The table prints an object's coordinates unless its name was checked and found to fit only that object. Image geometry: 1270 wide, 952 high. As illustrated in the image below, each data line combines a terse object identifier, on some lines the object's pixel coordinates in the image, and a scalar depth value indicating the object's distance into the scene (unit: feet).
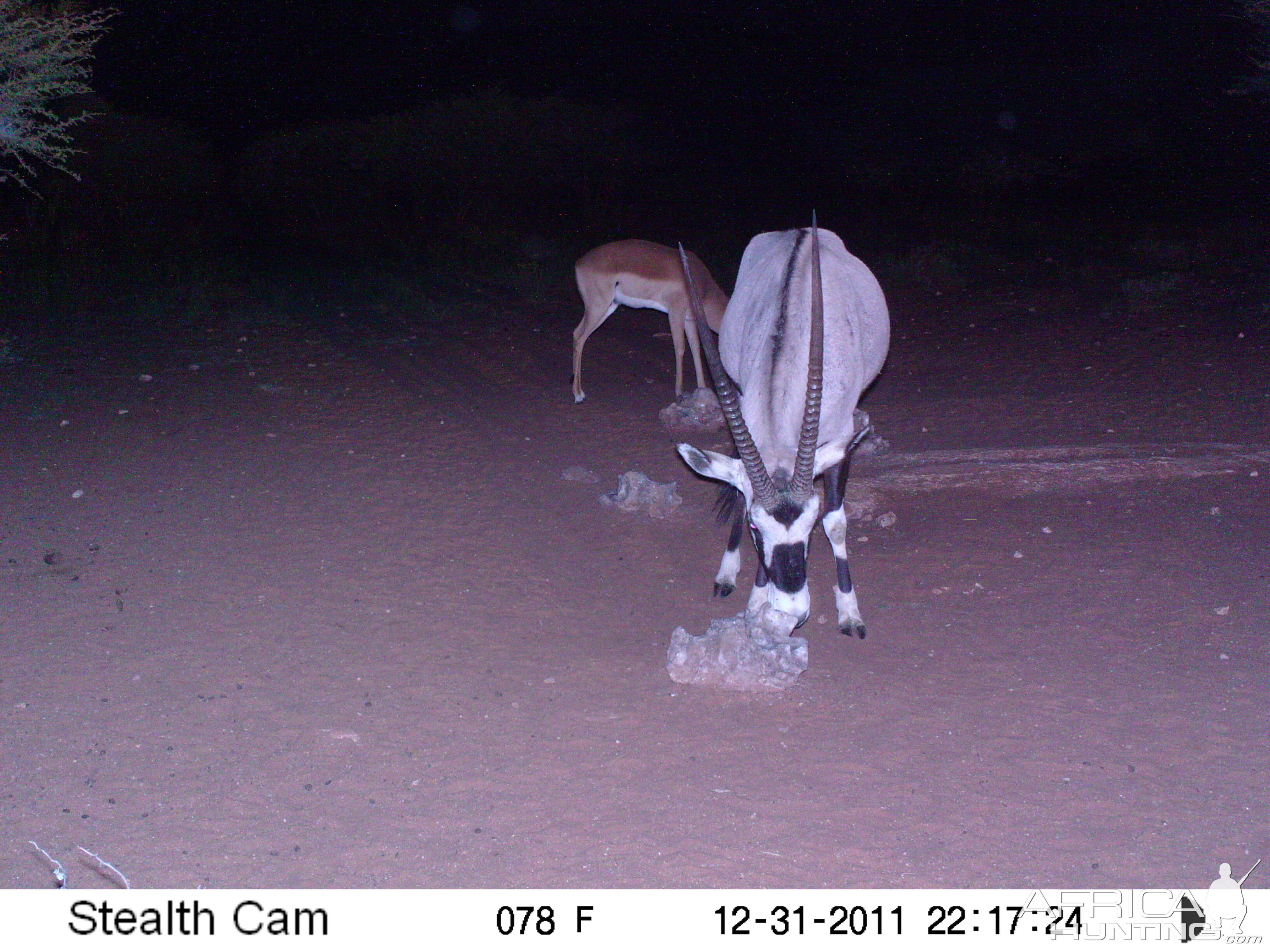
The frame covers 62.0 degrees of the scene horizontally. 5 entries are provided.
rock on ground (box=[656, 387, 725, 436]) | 26.81
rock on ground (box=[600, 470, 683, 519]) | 21.33
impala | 30.73
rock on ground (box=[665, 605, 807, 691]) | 14.89
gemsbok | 15.16
